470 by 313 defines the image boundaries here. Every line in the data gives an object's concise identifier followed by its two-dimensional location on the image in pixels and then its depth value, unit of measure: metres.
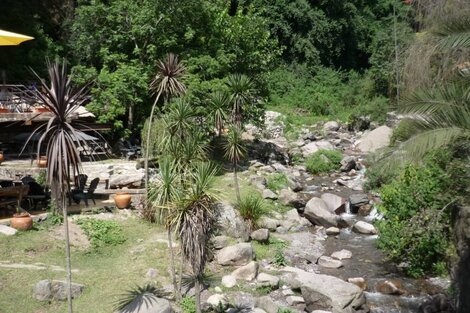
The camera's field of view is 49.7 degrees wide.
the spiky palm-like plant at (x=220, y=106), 18.81
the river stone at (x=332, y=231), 17.80
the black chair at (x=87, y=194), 15.85
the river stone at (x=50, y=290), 10.70
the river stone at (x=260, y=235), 15.64
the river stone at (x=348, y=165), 26.66
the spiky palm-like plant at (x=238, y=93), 18.84
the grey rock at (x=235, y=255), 13.87
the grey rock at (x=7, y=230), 12.87
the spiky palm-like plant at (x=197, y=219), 10.30
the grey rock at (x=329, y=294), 11.95
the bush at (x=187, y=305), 11.10
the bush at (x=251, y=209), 16.36
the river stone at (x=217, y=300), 11.53
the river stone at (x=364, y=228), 17.86
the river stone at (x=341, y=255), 15.70
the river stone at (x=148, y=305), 9.86
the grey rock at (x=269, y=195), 19.88
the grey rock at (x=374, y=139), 29.34
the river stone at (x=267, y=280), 12.96
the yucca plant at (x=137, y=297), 9.98
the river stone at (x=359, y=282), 13.59
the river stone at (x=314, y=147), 29.19
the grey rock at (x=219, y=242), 14.52
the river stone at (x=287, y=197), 19.80
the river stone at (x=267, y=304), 11.62
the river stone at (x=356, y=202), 20.27
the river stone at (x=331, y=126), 35.47
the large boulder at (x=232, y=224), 15.30
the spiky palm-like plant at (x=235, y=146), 18.05
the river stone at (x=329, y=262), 15.03
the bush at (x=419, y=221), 13.20
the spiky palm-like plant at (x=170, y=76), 15.59
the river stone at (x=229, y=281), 12.67
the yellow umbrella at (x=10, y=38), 11.07
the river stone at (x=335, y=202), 19.97
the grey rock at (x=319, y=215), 18.45
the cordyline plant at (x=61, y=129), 8.88
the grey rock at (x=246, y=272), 13.20
